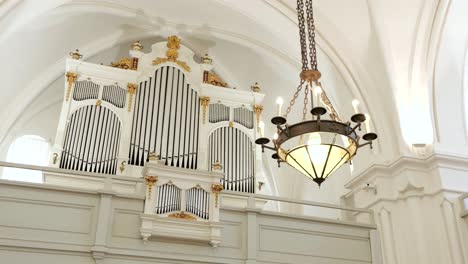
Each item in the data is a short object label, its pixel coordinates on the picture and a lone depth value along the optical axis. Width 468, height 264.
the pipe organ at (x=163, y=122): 8.08
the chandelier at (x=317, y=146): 5.05
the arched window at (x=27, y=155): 10.52
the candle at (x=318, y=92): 5.02
